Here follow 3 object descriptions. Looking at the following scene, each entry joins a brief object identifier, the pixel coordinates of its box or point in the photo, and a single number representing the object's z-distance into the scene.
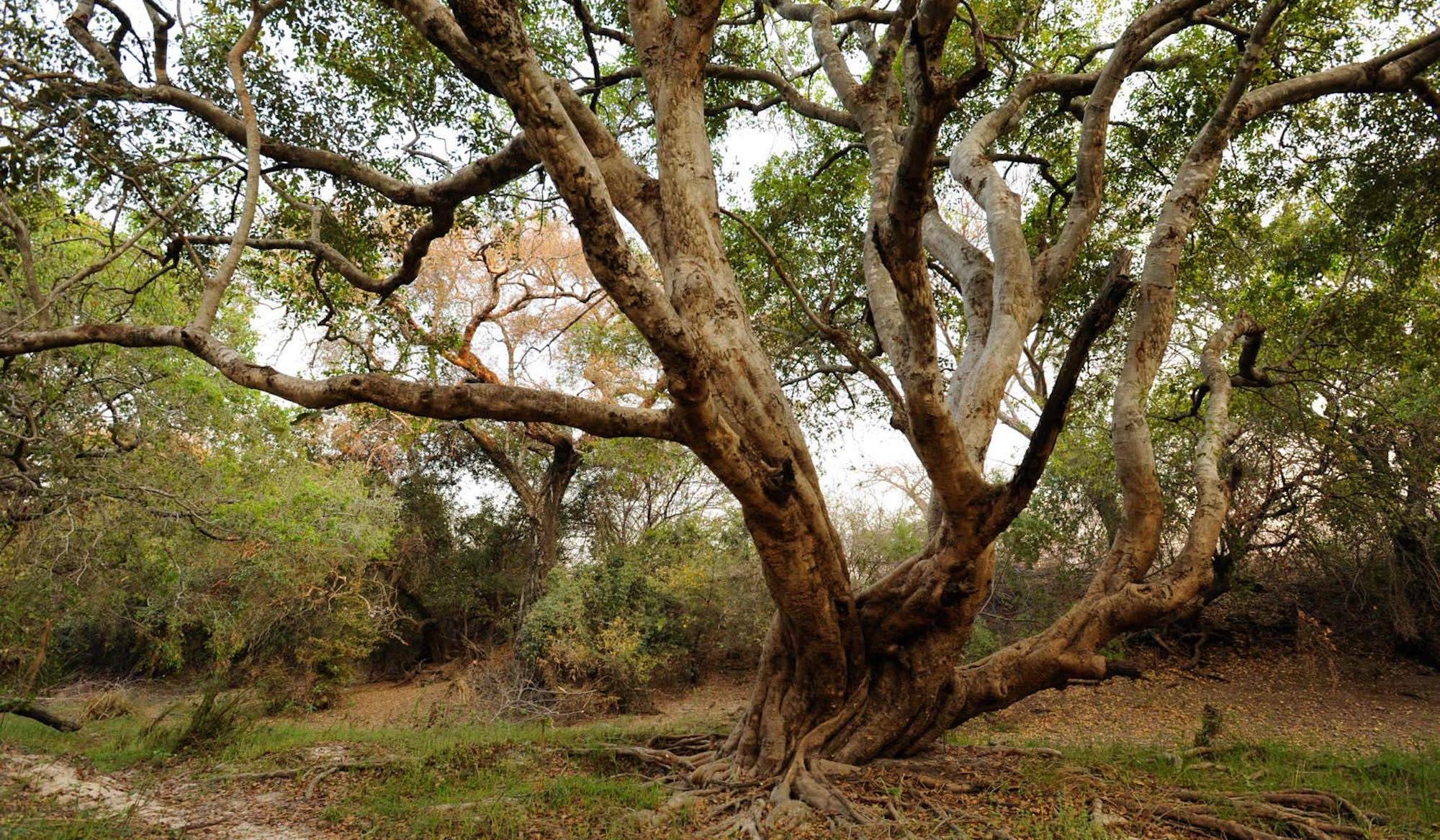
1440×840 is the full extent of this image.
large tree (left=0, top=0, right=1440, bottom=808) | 3.46
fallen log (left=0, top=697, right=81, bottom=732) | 5.90
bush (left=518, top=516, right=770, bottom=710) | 11.52
